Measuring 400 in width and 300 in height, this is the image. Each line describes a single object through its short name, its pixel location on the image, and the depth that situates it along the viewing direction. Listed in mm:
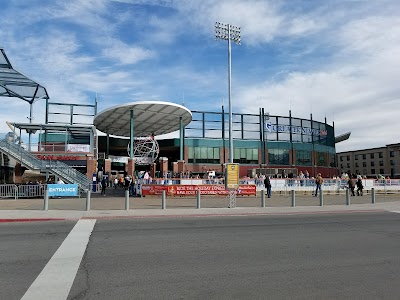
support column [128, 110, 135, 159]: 40250
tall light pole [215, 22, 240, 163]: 29812
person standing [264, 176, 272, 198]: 25172
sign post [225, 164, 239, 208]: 19125
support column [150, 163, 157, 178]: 47562
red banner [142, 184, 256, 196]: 25469
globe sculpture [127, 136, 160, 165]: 46450
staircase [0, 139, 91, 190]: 29625
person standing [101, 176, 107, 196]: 28759
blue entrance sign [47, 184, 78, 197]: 24484
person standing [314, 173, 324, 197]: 25359
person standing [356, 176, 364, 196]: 27144
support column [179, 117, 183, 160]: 44750
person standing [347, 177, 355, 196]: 26734
